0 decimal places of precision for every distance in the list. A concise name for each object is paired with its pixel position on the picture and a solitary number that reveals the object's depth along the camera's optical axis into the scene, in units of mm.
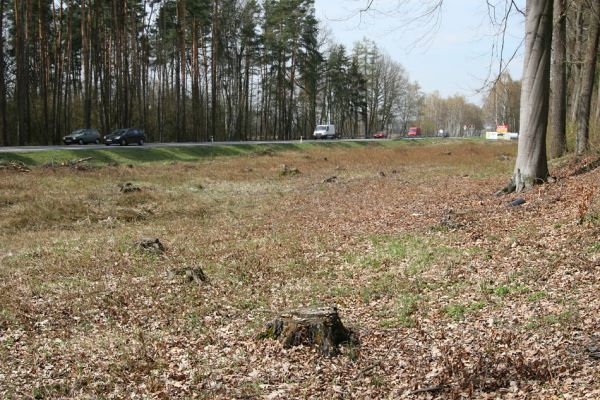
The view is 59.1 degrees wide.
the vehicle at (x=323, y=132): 71000
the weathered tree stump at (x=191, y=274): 10203
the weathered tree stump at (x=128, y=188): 22375
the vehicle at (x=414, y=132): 96375
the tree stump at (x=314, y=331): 6934
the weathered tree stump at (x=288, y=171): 31781
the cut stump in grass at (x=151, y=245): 12455
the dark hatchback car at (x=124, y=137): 42344
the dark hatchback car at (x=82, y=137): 42094
